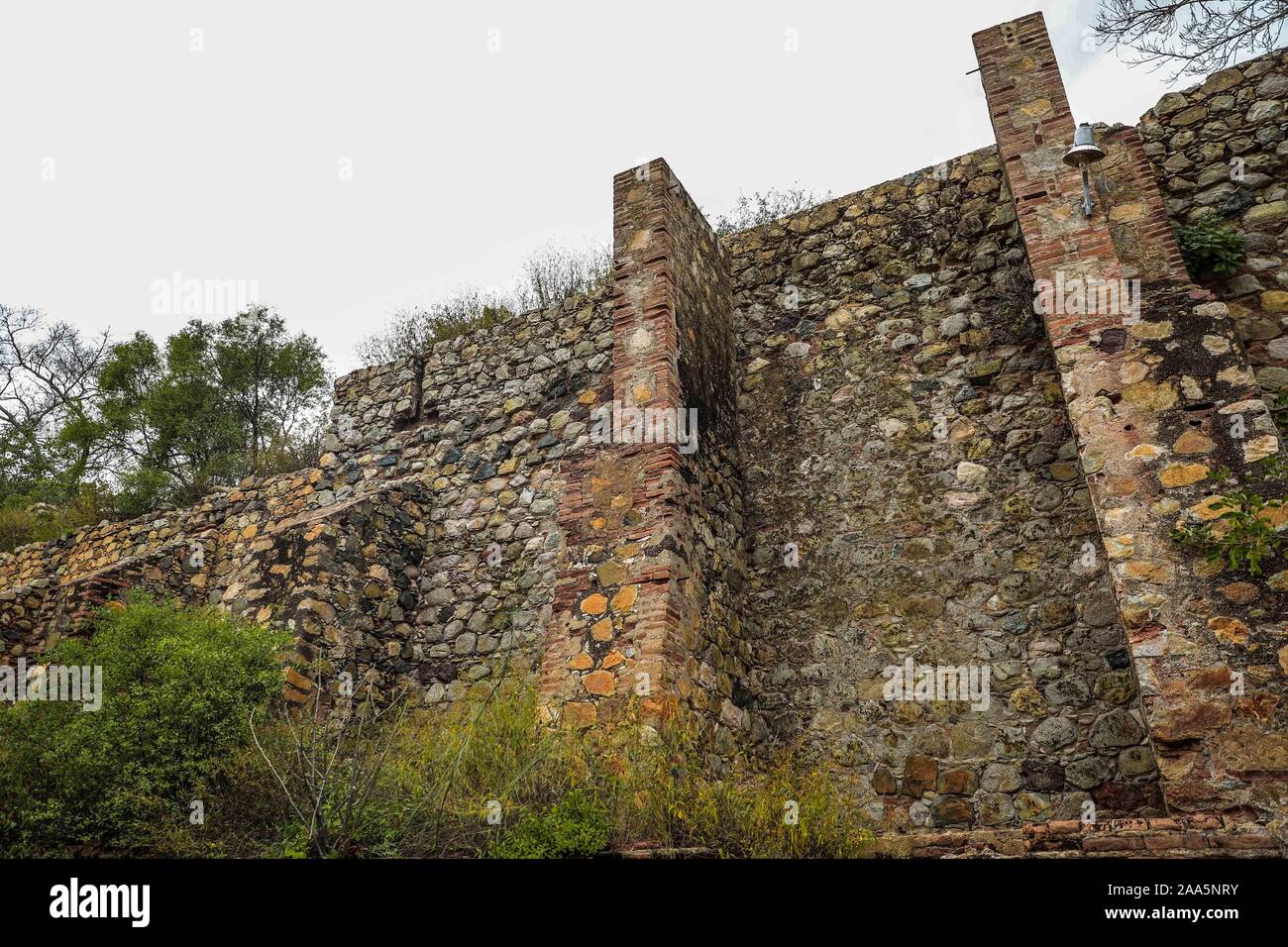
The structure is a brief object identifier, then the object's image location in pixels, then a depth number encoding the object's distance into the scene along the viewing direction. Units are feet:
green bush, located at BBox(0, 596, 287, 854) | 16.01
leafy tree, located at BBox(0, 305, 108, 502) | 55.72
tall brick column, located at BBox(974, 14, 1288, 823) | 14.82
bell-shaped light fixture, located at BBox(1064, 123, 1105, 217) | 19.54
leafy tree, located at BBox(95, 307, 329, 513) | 52.95
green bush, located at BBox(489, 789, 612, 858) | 14.70
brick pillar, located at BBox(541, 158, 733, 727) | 19.93
